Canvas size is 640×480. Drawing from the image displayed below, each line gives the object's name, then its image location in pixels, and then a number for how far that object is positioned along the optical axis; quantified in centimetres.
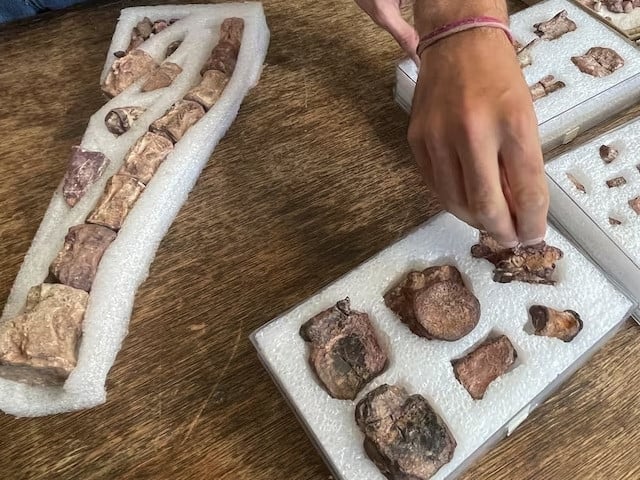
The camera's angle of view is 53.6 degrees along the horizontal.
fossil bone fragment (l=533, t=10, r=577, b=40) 100
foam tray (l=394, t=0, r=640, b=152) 91
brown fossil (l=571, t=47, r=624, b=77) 95
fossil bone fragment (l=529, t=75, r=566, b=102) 92
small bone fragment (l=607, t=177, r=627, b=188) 83
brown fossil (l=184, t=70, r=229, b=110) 92
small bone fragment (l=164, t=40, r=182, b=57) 100
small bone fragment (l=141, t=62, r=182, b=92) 95
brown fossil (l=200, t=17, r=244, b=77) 96
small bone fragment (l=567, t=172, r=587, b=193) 83
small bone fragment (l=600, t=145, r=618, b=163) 85
